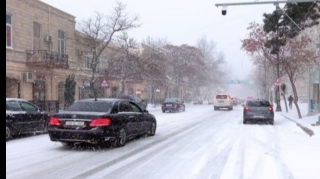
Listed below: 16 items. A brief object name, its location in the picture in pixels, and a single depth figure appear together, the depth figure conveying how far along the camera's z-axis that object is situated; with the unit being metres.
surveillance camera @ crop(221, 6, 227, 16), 17.59
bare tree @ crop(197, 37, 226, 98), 89.24
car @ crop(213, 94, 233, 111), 44.16
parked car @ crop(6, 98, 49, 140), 13.88
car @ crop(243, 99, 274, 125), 22.61
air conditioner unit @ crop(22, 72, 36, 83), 27.88
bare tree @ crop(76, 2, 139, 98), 35.62
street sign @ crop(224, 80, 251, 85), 110.75
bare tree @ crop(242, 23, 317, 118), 26.62
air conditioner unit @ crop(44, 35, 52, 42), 31.22
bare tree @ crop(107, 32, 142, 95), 41.75
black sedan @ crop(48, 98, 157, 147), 11.21
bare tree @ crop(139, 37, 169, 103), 46.14
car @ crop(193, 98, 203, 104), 71.53
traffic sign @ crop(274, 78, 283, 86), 32.41
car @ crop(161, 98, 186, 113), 37.31
